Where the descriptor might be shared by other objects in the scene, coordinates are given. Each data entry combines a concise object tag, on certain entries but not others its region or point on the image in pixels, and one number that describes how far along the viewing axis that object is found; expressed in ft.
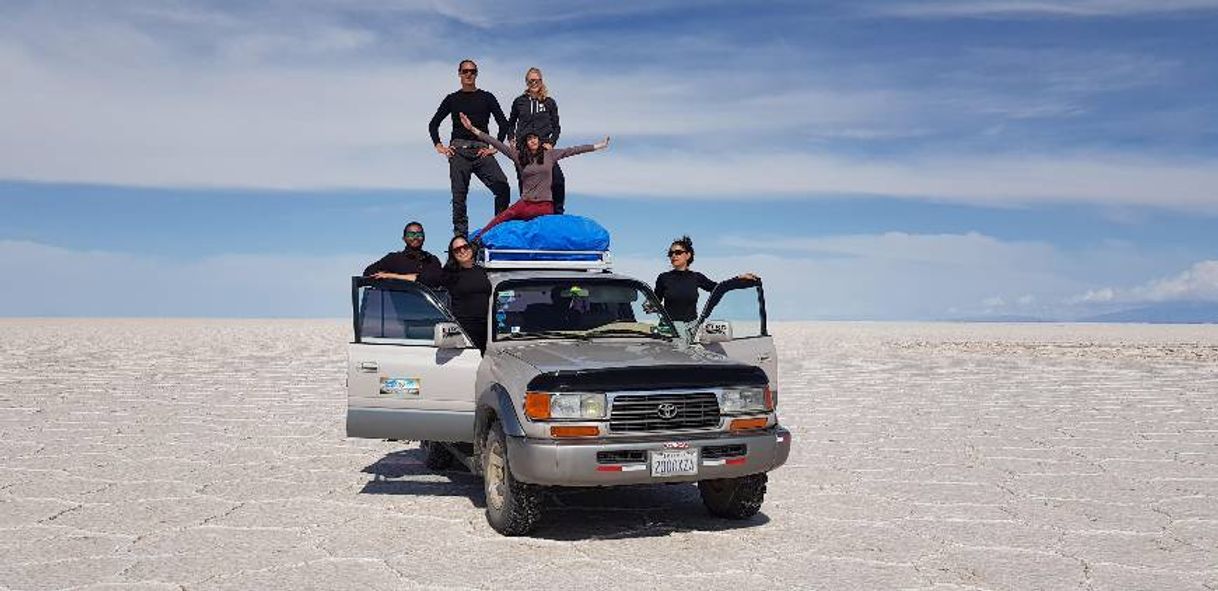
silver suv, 21.43
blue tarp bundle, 31.22
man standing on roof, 40.09
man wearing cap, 30.60
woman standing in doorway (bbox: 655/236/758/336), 32.53
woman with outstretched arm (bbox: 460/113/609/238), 34.94
